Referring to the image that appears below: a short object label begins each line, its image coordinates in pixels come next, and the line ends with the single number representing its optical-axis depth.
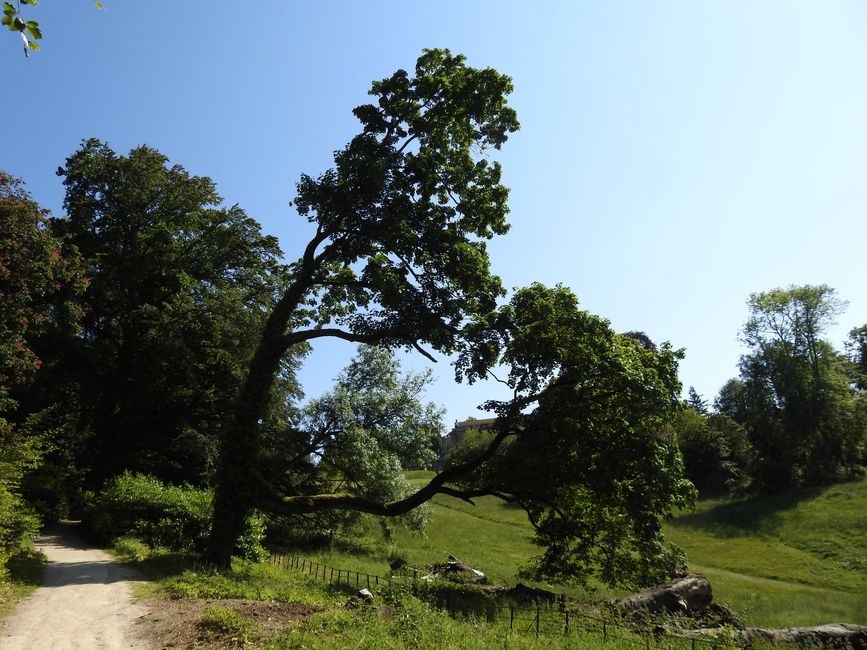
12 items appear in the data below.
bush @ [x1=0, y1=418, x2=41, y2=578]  13.21
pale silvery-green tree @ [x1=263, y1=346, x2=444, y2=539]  26.61
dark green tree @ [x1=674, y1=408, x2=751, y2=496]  55.97
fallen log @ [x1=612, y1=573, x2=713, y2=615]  15.77
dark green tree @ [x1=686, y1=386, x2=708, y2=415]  97.25
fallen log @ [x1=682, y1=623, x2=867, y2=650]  12.33
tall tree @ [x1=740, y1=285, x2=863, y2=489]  49.22
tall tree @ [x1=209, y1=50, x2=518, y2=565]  17.66
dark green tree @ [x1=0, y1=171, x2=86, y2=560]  16.45
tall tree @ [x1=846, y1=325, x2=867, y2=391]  76.88
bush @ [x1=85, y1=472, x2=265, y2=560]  18.70
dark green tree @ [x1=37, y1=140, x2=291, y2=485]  27.86
